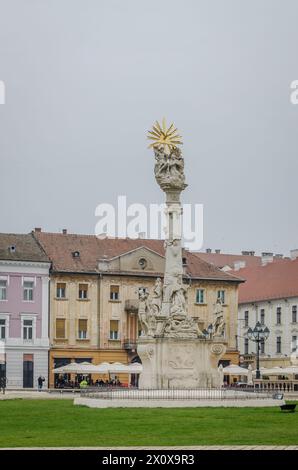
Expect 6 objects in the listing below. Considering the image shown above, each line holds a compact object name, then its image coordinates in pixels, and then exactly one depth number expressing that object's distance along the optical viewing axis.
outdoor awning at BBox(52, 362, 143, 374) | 82.62
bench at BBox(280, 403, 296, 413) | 46.09
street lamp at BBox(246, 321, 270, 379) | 71.25
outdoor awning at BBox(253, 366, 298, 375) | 81.12
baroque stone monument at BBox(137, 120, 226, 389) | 56.28
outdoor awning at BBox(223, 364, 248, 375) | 84.06
